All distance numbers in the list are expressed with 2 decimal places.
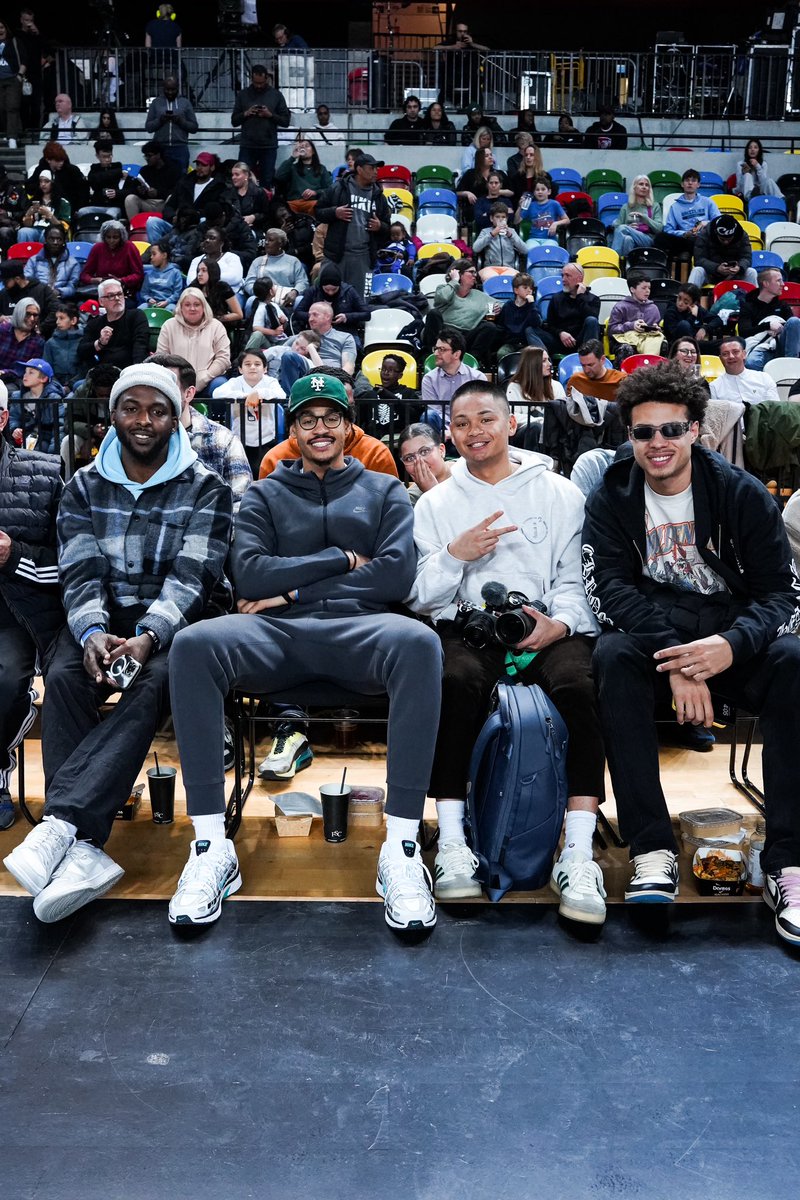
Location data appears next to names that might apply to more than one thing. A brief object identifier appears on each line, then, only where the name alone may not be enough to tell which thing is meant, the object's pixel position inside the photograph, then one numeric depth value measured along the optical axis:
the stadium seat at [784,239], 11.36
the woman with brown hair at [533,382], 6.57
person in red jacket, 9.67
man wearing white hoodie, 3.02
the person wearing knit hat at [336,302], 8.91
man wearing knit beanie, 2.96
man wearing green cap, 2.97
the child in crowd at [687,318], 9.17
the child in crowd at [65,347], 8.54
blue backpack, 2.94
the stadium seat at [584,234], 11.27
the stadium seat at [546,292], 9.82
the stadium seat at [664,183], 12.62
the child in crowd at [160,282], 9.71
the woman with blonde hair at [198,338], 7.61
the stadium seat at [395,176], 12.29
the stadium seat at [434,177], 12.41
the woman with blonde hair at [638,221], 11.12
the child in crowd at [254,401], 6.27
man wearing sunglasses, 2.95
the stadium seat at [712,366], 8.37
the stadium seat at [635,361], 7.79
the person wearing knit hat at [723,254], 10.39
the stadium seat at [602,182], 12.73
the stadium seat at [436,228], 11.27
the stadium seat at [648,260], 10.73
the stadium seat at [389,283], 9.71
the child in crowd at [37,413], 6.49
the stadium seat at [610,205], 12.16
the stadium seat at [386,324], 8.98
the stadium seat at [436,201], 11.71
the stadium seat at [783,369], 8.24
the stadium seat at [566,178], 12.62
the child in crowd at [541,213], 11.36
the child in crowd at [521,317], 8.87
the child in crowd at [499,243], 10.48
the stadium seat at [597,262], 10.71
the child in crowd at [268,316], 8.45
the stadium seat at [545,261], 10.52
